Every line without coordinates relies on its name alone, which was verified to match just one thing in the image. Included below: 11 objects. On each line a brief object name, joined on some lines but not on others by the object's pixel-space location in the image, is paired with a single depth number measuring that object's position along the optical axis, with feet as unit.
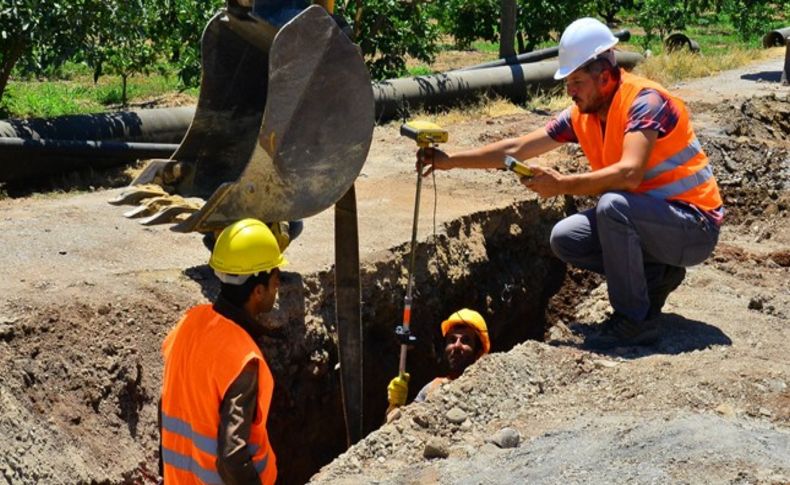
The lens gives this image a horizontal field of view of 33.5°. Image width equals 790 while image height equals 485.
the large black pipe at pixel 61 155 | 33.09
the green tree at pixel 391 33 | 49.75
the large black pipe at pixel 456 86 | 43.55
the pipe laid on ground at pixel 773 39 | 70.90
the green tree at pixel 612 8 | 78.50
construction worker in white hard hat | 21.40
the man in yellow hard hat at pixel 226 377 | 14.19
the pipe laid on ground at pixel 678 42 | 65.82
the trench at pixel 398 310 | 25.55
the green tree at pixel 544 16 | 59.36
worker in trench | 24.16
